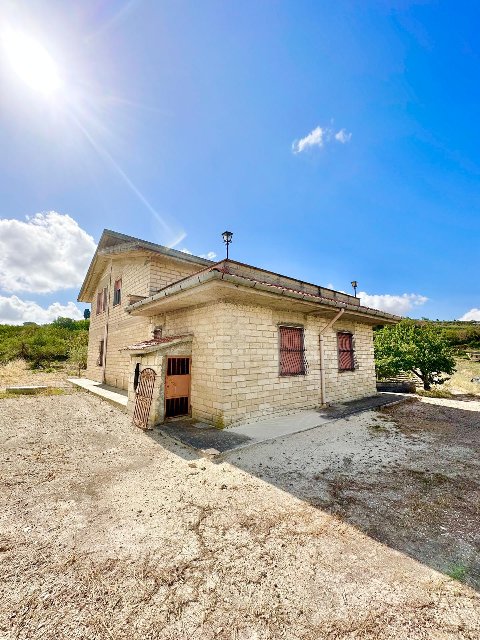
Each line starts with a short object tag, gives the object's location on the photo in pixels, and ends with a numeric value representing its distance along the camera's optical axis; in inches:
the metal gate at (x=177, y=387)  288.4
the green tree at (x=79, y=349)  858.5
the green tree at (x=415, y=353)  506.3
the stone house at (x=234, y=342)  266.2
